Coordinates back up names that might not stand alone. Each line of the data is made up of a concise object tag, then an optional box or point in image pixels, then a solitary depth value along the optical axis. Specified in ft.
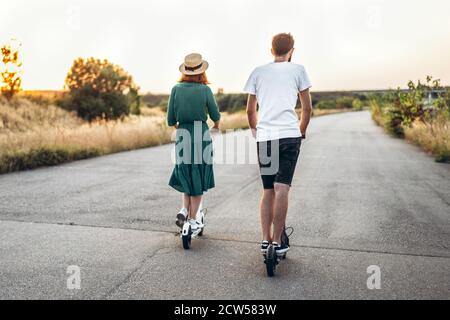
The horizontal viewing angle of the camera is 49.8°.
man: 13.80
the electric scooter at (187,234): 16.33
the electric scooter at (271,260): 13.57
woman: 16.58
